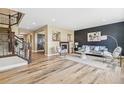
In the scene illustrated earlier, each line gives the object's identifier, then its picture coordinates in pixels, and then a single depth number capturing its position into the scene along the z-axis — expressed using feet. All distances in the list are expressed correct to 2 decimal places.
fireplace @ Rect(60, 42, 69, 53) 10.15
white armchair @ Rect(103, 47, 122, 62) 7.97
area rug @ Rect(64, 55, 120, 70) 8.65
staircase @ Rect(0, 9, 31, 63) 9.57
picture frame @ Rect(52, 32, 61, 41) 10.54
